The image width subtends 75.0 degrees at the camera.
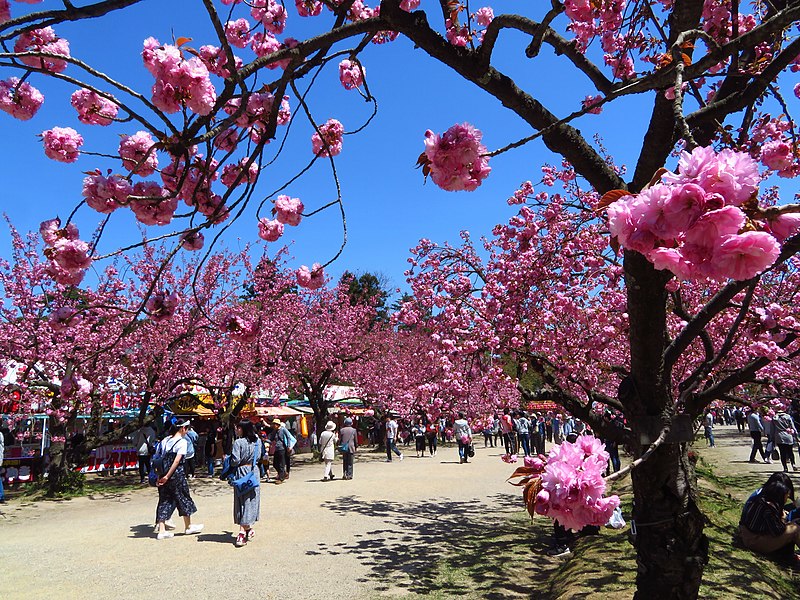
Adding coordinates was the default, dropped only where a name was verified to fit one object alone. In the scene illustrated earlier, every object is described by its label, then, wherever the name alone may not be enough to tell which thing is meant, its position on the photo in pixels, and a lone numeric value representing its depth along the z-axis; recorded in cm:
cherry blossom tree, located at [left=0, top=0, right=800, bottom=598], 232
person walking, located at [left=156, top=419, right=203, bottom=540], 811
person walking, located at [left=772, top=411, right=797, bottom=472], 1250
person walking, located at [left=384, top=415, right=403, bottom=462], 2036
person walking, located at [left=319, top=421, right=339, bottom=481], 1518
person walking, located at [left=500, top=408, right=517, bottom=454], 2045
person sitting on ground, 584
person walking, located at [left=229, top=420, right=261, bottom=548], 777
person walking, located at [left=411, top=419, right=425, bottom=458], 2234
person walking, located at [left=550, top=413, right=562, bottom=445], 2373
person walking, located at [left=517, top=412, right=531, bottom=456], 1972
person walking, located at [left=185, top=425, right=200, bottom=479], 1506
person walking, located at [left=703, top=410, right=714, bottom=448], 2059
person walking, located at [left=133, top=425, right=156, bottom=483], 1556
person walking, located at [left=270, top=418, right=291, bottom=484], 1502
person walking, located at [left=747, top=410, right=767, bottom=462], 1497
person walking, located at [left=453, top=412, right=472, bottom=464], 1848
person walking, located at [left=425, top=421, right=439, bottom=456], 2283
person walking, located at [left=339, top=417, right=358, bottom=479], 1498
